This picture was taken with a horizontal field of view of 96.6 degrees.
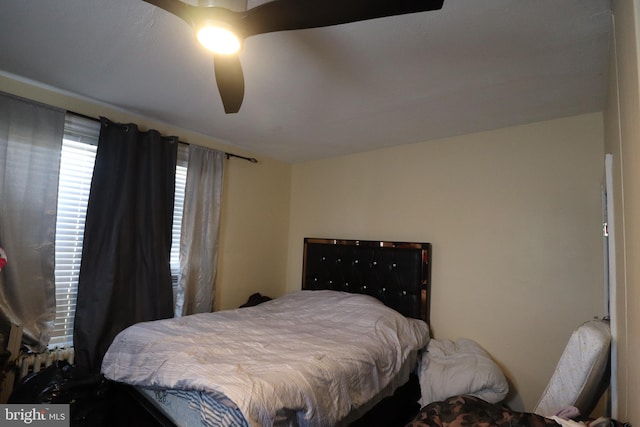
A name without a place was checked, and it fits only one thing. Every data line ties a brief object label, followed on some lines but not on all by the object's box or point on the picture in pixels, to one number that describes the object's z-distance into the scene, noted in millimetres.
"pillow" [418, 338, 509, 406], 1865
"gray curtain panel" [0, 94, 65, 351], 1794
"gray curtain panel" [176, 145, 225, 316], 2594
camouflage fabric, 1239
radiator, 1789
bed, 1244
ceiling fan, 919
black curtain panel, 2039
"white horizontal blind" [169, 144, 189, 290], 2576
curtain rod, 2125
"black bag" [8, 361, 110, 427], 1608
